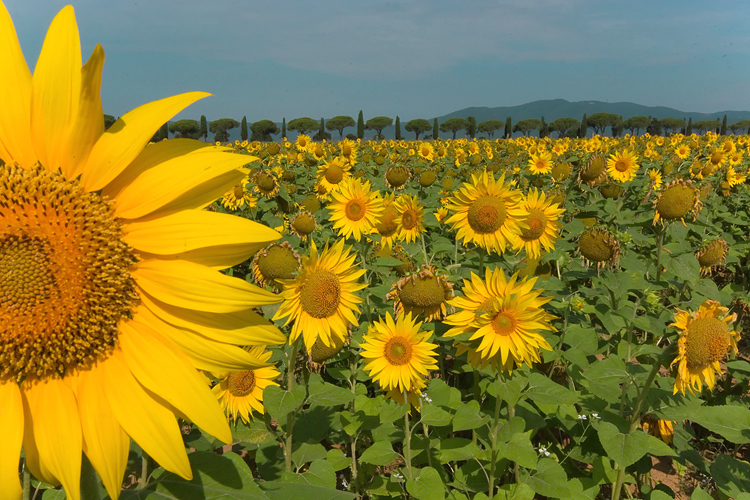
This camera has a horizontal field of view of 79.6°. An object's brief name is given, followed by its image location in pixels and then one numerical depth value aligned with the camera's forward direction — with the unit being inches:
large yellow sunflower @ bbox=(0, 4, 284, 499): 32.4
